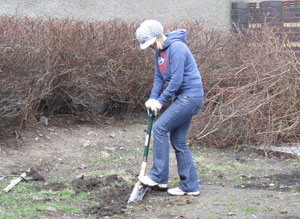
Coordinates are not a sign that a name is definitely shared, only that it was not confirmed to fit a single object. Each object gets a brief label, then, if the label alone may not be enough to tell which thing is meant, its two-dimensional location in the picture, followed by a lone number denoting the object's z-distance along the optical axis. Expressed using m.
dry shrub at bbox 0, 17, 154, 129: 6.59
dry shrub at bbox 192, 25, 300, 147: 7.28
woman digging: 4.94
